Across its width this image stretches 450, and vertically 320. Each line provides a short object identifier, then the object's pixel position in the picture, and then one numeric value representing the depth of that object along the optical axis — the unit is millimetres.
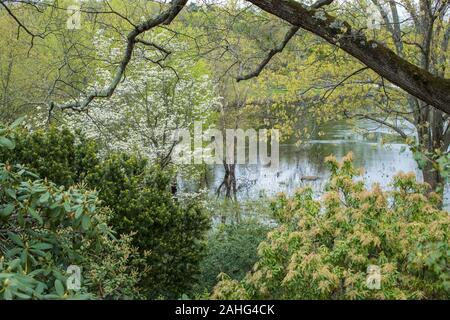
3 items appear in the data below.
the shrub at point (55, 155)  6570
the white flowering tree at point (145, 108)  16031
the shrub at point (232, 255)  7523
